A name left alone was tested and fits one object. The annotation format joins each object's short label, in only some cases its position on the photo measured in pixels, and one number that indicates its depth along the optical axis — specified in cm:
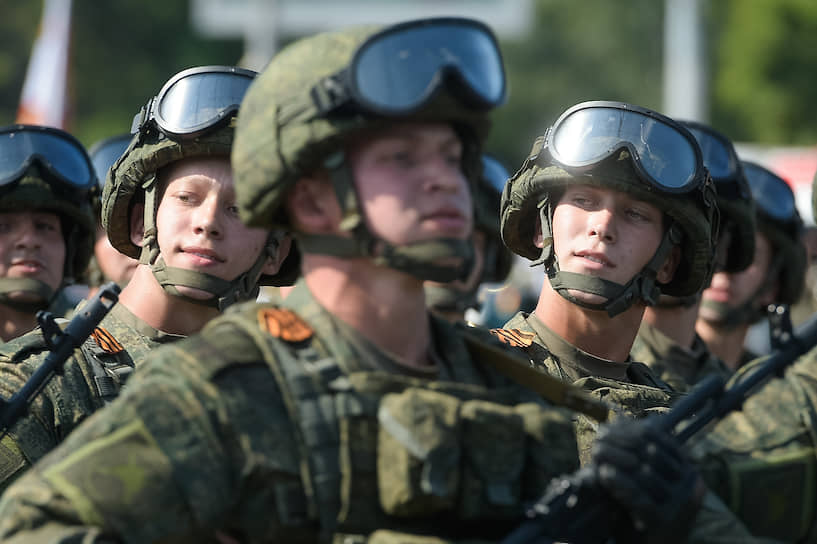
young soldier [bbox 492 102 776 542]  1220
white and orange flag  3293
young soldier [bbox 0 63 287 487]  1184
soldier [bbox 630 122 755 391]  1644
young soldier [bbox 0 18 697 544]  741
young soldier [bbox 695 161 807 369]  1980
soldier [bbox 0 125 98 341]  1424
